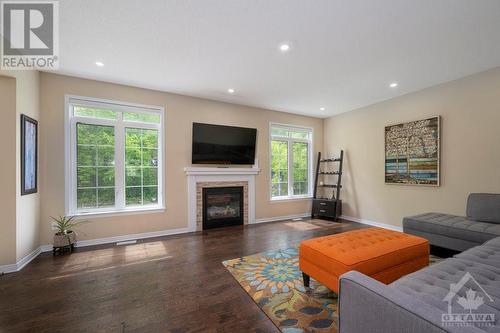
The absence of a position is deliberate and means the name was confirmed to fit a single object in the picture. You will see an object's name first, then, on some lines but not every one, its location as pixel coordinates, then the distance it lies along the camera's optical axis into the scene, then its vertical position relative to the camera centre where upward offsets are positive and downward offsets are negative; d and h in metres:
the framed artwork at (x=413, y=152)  3.85 +0.24
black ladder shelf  5.33 -0.67
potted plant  3.18 -1.02
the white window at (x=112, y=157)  3.58 +0.16
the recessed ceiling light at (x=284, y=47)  2.62 +1.47
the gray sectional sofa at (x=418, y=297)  0.91 -0.75
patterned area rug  1.76 -1.29
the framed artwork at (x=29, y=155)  2.84 +0.15
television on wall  4.46 +0.47
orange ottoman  1.87 -0.84
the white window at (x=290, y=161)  5.53 +0.11
